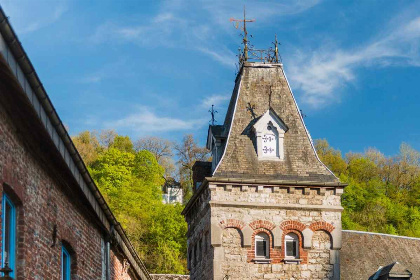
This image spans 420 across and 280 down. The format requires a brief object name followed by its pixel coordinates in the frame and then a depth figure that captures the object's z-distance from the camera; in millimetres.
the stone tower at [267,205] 29875
